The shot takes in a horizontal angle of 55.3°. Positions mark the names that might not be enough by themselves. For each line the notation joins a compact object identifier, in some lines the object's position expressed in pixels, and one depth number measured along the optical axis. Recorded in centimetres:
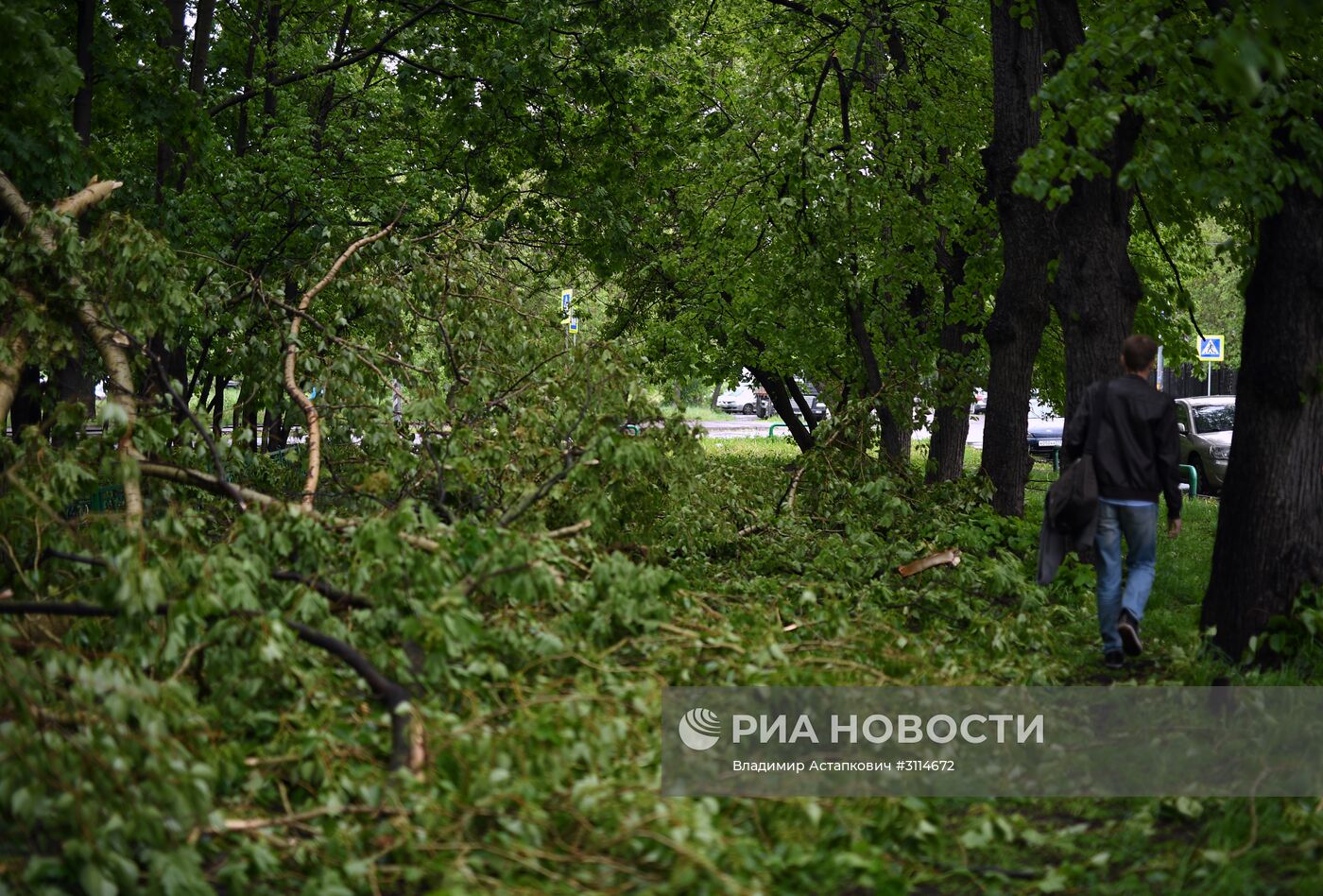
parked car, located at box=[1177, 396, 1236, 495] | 1955
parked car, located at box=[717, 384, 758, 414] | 6531
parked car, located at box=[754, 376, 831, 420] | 5888
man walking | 696
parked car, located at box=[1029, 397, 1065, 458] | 2978
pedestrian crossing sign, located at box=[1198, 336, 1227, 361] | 2596
